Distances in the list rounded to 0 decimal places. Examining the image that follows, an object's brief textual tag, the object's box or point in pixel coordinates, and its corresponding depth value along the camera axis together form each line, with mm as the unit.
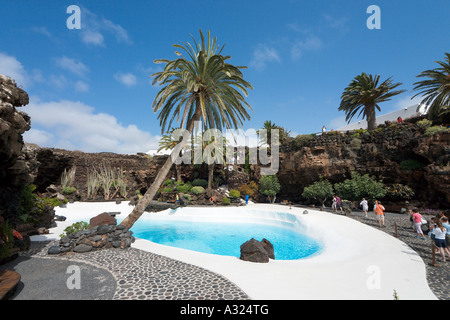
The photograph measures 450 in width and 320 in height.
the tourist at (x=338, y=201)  17952
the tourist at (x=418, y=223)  9414
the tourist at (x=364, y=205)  15153
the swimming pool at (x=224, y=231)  11502
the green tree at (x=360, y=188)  17438
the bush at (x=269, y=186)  25203
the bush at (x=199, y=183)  28891
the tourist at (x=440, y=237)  6840
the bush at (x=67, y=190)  22728
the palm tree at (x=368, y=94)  25000
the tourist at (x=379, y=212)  11664
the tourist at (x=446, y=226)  7248
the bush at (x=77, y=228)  9289
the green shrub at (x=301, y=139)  24272
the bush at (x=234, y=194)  25625
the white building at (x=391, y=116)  31266
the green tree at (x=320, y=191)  20719
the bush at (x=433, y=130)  15898
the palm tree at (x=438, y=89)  19328
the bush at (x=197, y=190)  25734
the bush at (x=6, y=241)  6032
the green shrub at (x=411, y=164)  17281
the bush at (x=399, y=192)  16844
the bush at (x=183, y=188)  26172
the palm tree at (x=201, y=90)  10438
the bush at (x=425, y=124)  17906
